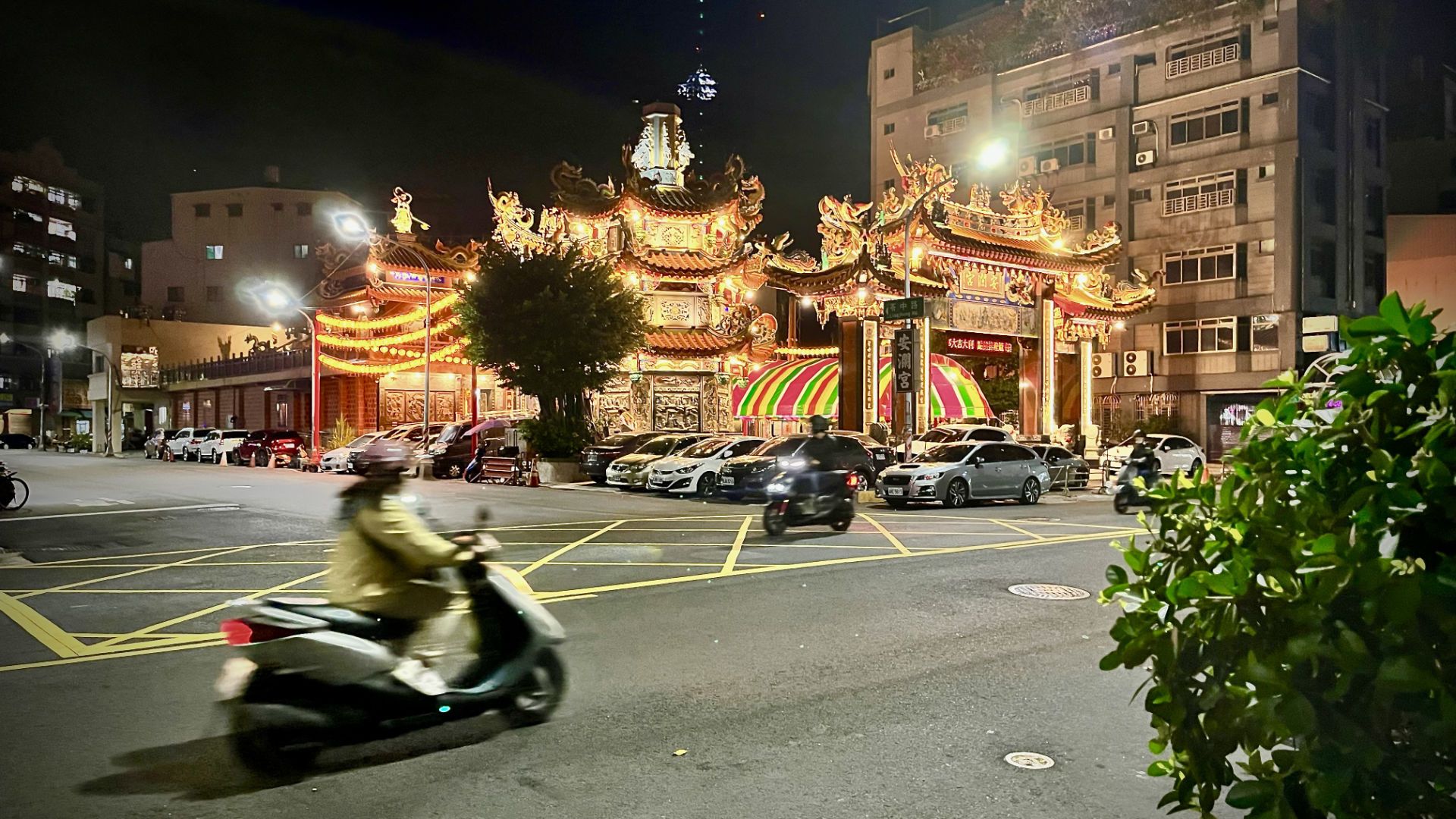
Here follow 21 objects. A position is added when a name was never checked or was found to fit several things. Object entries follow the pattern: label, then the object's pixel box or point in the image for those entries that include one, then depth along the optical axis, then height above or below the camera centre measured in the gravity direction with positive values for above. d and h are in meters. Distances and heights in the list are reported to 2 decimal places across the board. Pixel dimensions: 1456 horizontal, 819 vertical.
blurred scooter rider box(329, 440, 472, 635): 5.52 -0.80
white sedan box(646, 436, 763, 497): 24.17 -1.29
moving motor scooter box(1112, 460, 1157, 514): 19.86 -1.57
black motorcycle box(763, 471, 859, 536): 14.88 -1.27
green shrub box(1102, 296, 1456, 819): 2.05 -0.41
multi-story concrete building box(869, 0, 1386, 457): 40.59 +10.21
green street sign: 23.44 +2.56
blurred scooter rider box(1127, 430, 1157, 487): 21.69 -0.94
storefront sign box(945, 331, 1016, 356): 33.09 +2.47
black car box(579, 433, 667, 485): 28.00 -1.06
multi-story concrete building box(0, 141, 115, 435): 71.06 +10.20
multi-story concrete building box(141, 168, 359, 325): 70.94 +12.35
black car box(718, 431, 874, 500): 22.48 -1.10
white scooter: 5.08 -1.38
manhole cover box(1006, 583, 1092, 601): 9.95 -1.75
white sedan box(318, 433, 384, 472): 34.25 -1.47
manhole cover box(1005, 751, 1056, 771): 5.09 -1.75
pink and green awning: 34.91 +0.94
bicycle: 18.83 -1.42
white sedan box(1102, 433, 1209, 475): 29.17 -1.07
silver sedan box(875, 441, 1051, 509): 21.00 -1.27
